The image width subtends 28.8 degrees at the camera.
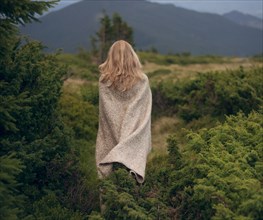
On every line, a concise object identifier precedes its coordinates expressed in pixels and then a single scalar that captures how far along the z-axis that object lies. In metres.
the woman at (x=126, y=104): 6.09
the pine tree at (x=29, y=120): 5.00
